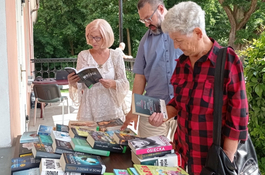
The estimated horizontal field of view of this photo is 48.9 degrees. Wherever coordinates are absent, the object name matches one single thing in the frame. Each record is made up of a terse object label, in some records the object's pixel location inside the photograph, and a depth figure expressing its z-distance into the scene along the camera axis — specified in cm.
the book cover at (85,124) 180
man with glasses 196
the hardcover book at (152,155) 131
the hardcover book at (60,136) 150
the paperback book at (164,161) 131
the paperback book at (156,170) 119
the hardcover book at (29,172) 124
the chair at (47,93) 520
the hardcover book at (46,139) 151
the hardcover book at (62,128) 173
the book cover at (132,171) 119
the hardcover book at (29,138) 163
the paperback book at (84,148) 140
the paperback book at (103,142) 144
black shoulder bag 127
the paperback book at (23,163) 127
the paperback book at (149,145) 130
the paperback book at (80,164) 118
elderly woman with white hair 132
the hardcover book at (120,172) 121
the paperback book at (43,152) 134
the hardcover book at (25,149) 147
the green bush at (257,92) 243
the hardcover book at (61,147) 137
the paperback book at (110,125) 181
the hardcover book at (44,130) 168
